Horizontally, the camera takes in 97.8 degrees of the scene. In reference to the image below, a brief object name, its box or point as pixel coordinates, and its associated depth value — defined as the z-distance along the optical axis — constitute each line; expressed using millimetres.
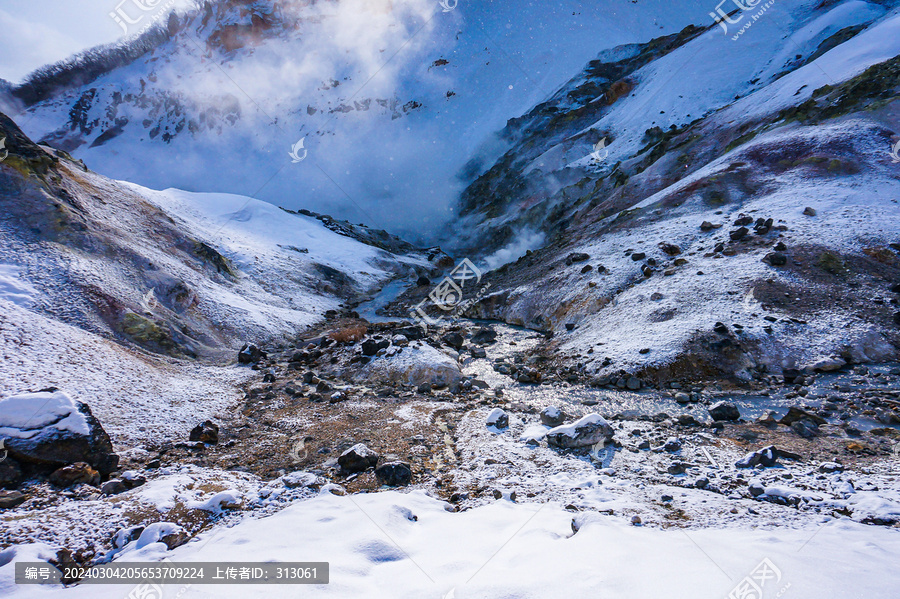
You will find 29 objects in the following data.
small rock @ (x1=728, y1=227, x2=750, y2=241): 16828
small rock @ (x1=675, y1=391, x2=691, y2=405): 10789
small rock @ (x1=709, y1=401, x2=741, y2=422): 9438
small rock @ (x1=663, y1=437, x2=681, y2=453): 8070
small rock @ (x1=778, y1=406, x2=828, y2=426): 8781
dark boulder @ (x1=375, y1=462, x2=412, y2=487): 6977
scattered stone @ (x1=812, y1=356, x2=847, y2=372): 11078
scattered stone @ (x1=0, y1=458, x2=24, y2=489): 5727
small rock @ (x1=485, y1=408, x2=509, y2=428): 9711
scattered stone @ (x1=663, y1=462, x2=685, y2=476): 7137
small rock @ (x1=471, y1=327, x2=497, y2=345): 18438
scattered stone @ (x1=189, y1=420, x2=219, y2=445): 8766
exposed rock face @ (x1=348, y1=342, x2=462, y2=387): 13648
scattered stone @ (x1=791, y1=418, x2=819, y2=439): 8211
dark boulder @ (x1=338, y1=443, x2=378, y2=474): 7328
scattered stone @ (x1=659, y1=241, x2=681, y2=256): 18172
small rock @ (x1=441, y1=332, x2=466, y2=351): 17625
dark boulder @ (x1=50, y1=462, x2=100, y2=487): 5969
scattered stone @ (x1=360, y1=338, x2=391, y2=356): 15266
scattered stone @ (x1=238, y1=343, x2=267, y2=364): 15469
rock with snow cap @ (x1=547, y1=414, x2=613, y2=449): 8312
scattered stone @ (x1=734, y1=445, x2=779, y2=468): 6945
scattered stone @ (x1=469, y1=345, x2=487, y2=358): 16678
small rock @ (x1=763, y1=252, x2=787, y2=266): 14611
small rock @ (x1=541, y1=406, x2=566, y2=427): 9572
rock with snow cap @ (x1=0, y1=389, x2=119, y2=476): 6074
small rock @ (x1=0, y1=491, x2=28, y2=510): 5348
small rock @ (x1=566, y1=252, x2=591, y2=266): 21062
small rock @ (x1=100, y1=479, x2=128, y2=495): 6031
